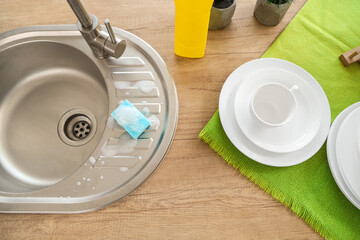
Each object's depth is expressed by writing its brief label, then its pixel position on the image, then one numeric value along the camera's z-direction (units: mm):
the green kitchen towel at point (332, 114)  480
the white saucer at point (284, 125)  490
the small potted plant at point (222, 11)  558
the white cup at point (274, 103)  486
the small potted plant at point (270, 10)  568
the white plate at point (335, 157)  470
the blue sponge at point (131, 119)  525
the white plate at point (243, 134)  484
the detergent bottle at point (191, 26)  502
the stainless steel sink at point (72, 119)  507
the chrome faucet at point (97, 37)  495
